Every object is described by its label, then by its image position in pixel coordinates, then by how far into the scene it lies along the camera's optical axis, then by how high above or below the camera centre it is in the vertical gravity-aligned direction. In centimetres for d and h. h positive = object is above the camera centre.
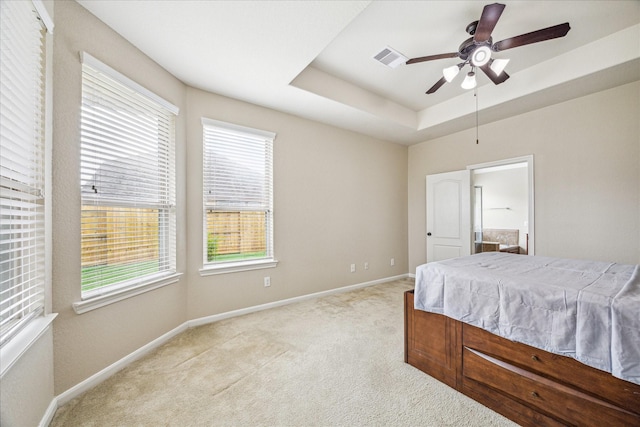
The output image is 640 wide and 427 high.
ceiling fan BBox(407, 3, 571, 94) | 174 +131
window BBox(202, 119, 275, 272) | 297 +23
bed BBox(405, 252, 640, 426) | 117 -67
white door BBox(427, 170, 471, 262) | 416 +0
